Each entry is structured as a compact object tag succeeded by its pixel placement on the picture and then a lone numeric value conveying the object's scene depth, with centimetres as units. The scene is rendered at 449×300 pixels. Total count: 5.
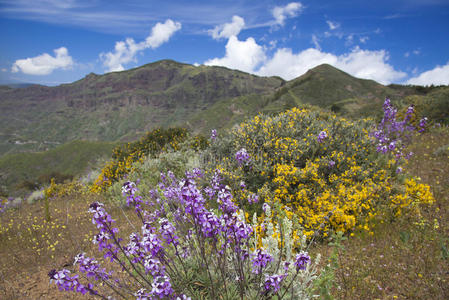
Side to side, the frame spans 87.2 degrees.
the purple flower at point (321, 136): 547
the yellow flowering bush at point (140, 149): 1045
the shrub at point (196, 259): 188
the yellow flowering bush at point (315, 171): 474
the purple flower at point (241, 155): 359
